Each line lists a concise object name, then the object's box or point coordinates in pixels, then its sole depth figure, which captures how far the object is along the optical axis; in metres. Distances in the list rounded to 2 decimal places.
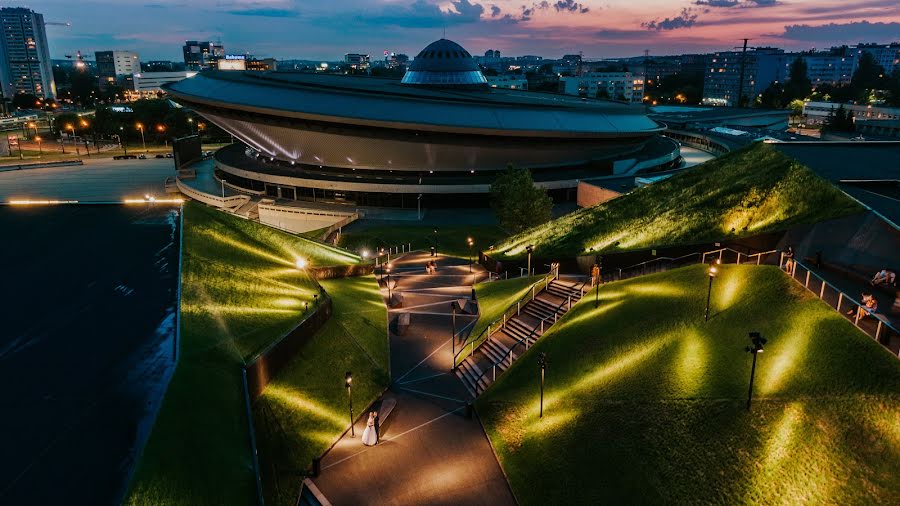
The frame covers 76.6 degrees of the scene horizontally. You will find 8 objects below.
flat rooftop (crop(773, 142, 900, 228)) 22.48
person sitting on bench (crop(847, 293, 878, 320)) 15.52
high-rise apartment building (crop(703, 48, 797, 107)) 194.24
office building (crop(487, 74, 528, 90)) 196.00
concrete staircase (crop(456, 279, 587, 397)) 21.67
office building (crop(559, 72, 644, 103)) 176.62
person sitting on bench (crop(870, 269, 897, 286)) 18.05
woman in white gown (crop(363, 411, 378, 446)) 17.80
